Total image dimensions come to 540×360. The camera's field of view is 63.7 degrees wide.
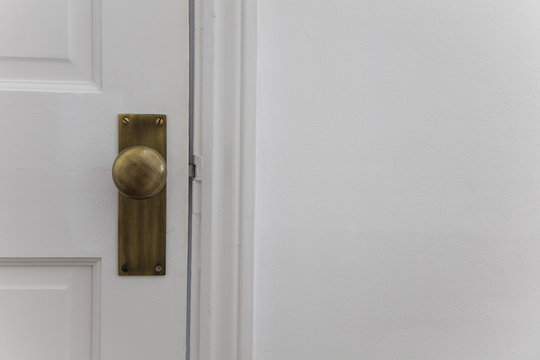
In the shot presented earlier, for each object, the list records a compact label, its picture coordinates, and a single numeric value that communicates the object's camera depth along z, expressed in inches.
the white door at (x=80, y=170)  20.1
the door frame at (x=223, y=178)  20.7
